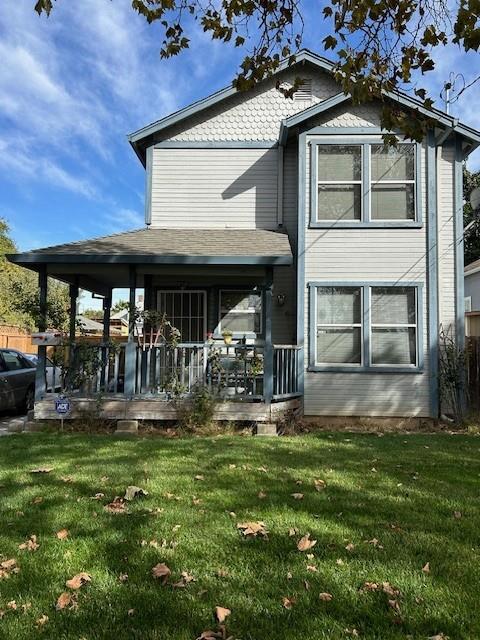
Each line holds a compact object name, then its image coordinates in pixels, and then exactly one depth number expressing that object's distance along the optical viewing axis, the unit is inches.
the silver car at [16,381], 421.1
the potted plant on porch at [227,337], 358.6
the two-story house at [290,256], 356.8
